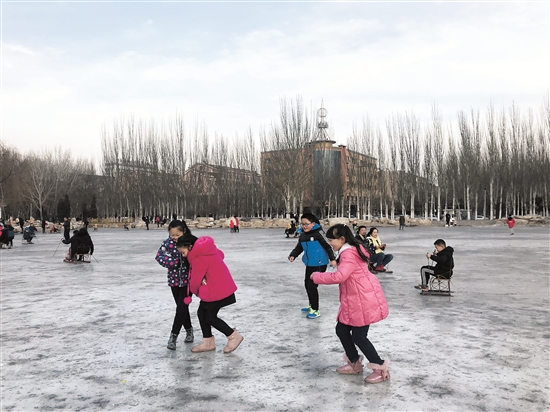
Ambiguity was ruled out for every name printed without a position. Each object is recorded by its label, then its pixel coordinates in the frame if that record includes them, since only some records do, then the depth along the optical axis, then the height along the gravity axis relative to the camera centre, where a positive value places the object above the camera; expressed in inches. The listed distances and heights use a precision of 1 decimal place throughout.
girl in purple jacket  181.3 -22.7
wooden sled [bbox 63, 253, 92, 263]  534.0 -53.0
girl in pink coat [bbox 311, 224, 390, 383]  147.3 -29.2
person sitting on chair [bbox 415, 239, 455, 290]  293.4 -34.3
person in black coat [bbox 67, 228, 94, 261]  529.3 -34.1
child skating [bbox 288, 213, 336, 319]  235.6 -20.9
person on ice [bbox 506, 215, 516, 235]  944.0 -32.6
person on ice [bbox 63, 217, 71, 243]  782.5 -18.9
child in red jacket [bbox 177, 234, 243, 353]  170.1 -25.3
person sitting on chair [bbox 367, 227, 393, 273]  400.8 -42.0
